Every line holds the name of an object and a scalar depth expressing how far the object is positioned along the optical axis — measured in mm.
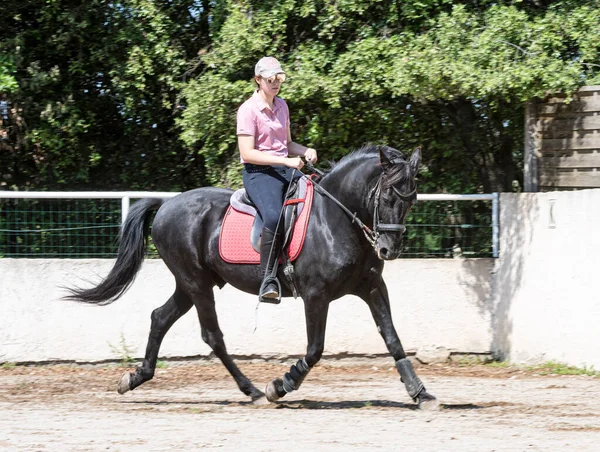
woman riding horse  14422
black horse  13562
